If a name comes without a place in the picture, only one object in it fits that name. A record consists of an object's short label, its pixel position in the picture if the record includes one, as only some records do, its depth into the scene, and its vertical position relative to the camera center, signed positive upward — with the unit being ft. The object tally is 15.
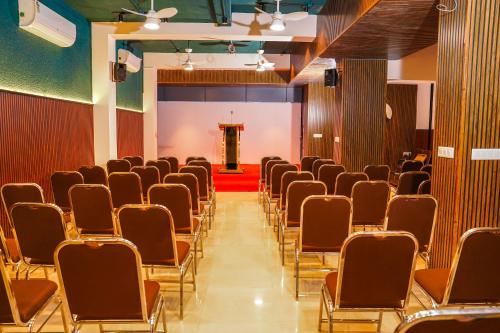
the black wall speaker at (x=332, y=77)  30.30 +4.39
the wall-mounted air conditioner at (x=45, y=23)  19.19 +5.45
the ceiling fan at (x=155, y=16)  20.52 +5.86
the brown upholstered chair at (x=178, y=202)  13.55 -2.15
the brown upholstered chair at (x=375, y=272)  8.03 -2.62
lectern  40.22 -0.78
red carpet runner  33.53 -3.73
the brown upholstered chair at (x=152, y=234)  10.46 -2.48
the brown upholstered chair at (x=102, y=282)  7.39 -2.66
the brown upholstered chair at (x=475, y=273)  8.07 -2.64
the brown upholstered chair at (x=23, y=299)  7.39 -3.23
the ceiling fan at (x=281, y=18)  21.57 +6.18
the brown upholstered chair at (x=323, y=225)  11.75 -2.48
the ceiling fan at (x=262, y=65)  36.32 +6.26
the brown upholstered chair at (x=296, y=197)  14.74 -2.10
